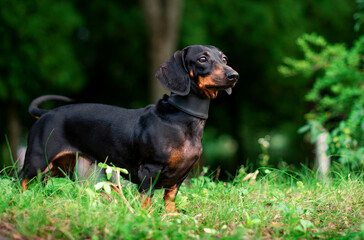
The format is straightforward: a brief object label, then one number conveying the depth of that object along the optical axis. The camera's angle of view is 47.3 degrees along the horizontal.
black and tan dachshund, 3.24
